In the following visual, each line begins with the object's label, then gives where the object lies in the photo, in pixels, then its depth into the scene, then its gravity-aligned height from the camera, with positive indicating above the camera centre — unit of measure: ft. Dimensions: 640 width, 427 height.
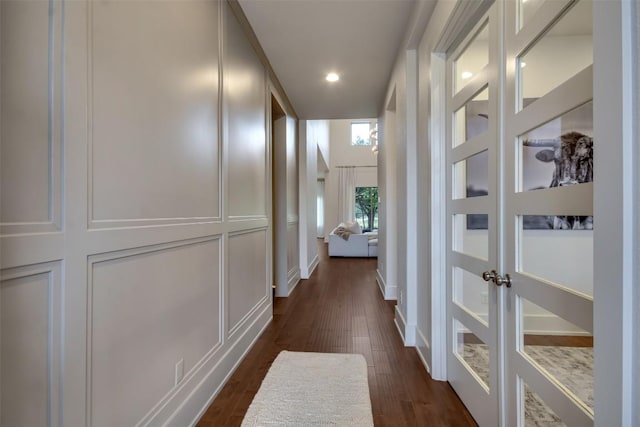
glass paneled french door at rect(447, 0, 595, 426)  3.00 -0.02
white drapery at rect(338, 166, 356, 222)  35.85 +2.41
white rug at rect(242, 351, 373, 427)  5.23 -3.47
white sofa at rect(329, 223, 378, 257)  25.05 -2.58
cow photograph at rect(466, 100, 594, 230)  2.95 +0.60
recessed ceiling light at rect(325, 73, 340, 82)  10.84 +4.87
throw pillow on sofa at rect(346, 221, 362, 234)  25.86 -1.20
